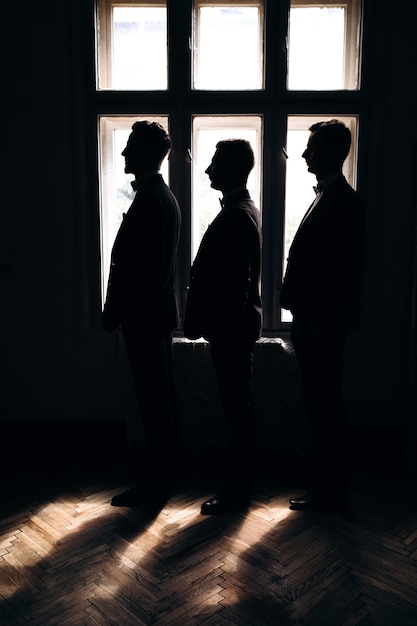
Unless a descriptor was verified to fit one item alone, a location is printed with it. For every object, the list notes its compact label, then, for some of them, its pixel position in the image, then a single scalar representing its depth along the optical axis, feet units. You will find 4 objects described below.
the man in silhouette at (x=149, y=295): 7.73
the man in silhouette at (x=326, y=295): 7.43
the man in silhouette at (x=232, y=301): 7.57
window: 9.83
